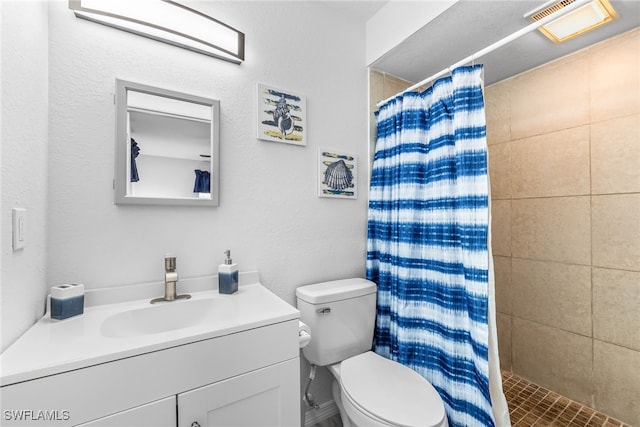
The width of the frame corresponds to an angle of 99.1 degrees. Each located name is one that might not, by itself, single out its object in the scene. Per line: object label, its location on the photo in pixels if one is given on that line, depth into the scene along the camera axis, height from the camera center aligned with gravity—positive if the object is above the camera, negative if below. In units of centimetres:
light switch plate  75 -3
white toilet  106 -75
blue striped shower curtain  121 -14
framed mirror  111 +30
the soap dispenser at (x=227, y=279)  121 -28
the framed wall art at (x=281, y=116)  142 +54
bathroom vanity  64 -42
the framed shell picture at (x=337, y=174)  163 +26
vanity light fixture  105 +80
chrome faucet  112 -27
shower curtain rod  97 +72
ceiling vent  132 +102
